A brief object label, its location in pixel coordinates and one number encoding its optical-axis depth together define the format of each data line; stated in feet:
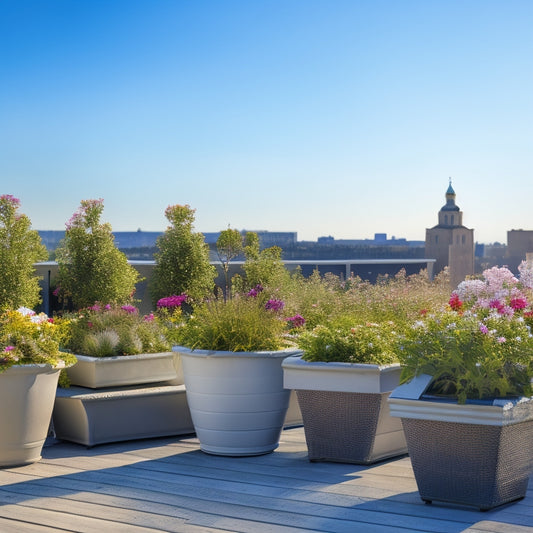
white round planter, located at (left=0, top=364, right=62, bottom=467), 13.60
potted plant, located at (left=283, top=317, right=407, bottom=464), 13.20
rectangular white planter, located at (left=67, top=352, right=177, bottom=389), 16.11
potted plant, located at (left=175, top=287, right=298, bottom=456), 14.35
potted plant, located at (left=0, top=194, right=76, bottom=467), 13.60
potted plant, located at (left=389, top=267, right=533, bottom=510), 10.61
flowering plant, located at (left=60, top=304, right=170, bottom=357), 16.74
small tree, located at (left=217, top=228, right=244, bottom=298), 42.78
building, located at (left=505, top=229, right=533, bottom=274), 255.50
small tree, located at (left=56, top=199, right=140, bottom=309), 30.35
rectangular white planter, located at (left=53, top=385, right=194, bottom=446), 15.43
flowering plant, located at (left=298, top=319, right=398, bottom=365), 13.65
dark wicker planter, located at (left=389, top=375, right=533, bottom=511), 10.54
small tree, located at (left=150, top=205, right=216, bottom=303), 35.32
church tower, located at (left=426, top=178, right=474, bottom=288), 255.70
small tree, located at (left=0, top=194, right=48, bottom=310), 29.94
